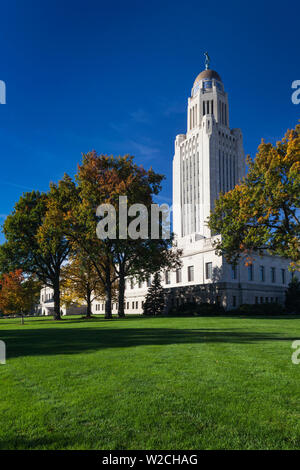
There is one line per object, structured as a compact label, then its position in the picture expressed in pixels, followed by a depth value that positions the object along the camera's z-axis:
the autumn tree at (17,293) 38.41
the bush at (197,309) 46.00
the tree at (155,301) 56.03
